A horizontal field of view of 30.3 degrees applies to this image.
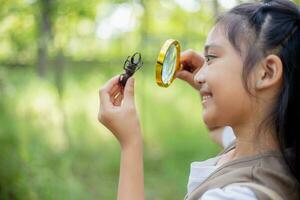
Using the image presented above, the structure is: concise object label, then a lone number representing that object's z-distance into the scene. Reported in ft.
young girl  3.82
